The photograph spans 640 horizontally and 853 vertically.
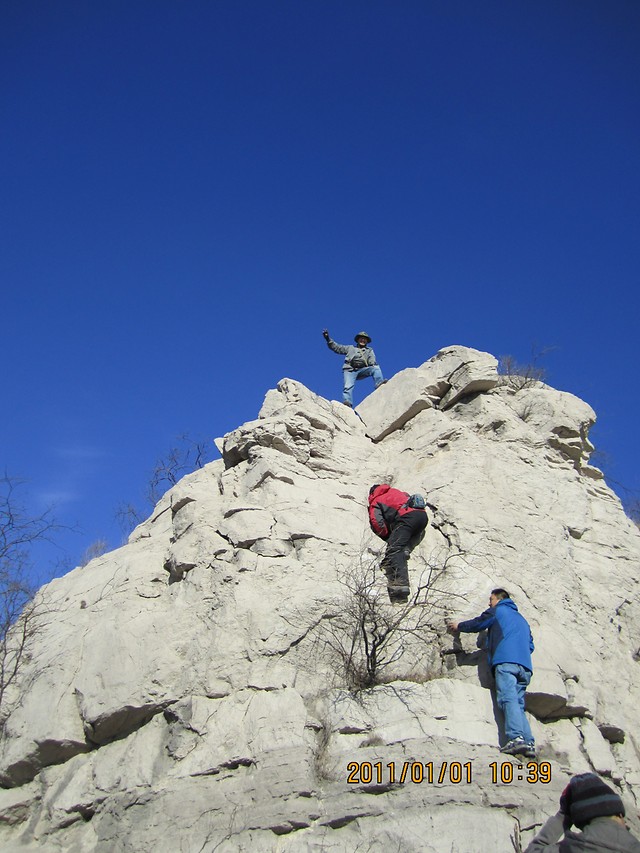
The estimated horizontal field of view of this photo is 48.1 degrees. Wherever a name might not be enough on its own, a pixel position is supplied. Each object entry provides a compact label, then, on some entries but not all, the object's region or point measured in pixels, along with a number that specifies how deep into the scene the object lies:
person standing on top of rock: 13.16
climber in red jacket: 7.71
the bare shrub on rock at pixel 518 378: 11.64
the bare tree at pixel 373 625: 6.80
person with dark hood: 4.11
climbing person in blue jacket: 6.08
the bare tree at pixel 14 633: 8.00
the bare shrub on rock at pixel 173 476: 13.66
